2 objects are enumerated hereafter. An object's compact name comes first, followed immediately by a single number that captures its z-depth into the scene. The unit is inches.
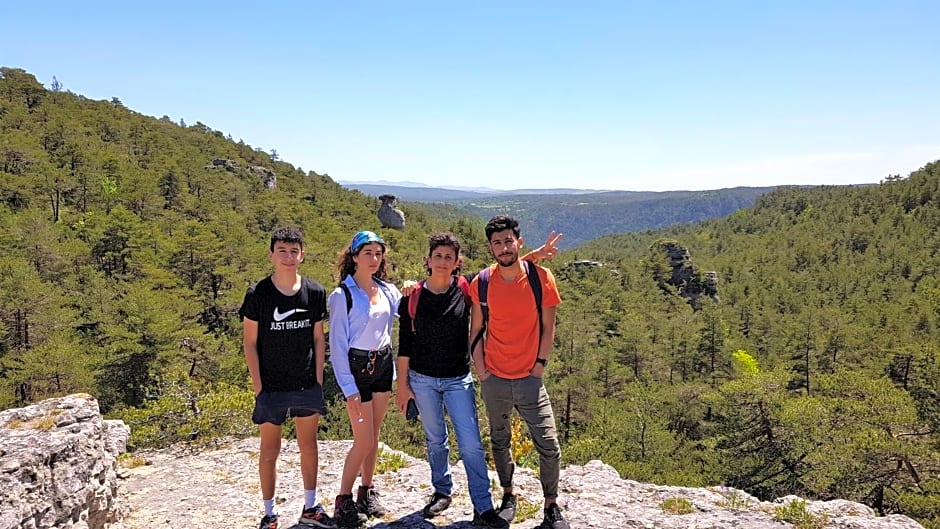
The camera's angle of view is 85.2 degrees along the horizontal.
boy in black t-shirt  140.3
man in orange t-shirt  146.2
